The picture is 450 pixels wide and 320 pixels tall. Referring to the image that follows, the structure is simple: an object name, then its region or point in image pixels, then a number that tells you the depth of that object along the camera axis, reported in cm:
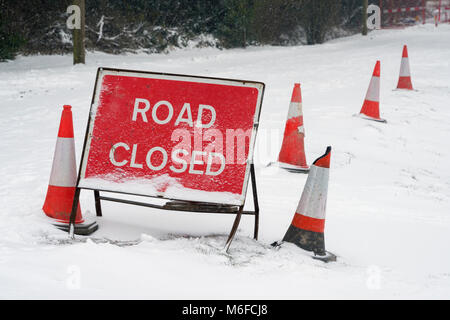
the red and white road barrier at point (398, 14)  2792
